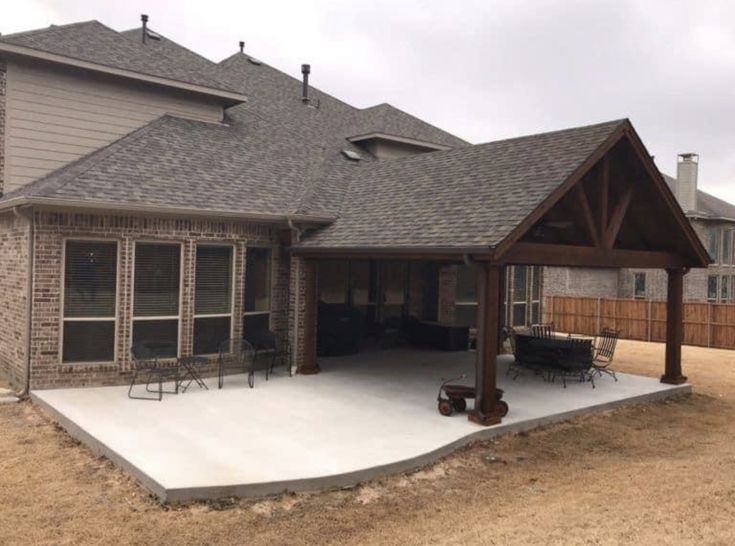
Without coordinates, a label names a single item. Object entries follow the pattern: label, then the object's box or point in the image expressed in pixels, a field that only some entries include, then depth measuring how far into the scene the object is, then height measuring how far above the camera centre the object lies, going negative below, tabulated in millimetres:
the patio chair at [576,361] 11266 -1479
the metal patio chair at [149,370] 9336 -1647
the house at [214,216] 9258 +997
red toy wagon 8469 -1746
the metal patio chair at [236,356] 10781 -1542
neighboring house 29578 +494
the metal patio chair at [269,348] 11125 -1407
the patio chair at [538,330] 14819 -1244
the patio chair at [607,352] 12406 -1492
